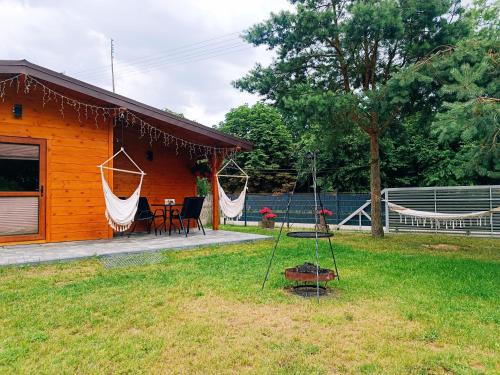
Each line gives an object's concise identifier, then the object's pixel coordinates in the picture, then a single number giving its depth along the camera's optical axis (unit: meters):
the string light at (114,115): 5.88
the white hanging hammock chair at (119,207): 5.98
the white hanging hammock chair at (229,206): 8.15
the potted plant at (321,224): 10.14
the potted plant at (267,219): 11.39
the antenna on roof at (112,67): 25.84
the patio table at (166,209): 7.84
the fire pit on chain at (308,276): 3.46
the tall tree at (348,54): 6.91
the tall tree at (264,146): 18.38
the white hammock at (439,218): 7.48
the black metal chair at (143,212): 7.71
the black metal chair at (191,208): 7.46
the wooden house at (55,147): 5.86
